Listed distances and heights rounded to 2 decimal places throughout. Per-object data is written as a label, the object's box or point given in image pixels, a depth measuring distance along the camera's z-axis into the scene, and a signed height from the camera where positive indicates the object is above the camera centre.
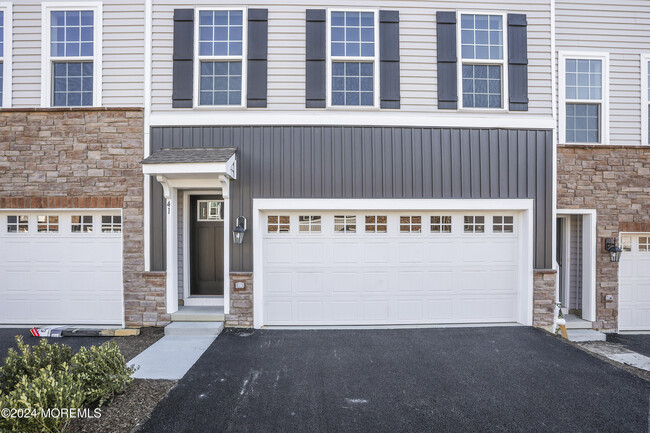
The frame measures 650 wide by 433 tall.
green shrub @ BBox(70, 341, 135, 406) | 3.33 -1.66
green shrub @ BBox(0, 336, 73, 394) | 3.33 -1.57
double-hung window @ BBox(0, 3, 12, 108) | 6.00 +2.90
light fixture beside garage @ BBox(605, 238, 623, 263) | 6.34 -0.61
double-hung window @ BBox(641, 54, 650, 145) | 6.56 +2.37
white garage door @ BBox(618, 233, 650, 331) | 6.60 -1.30
